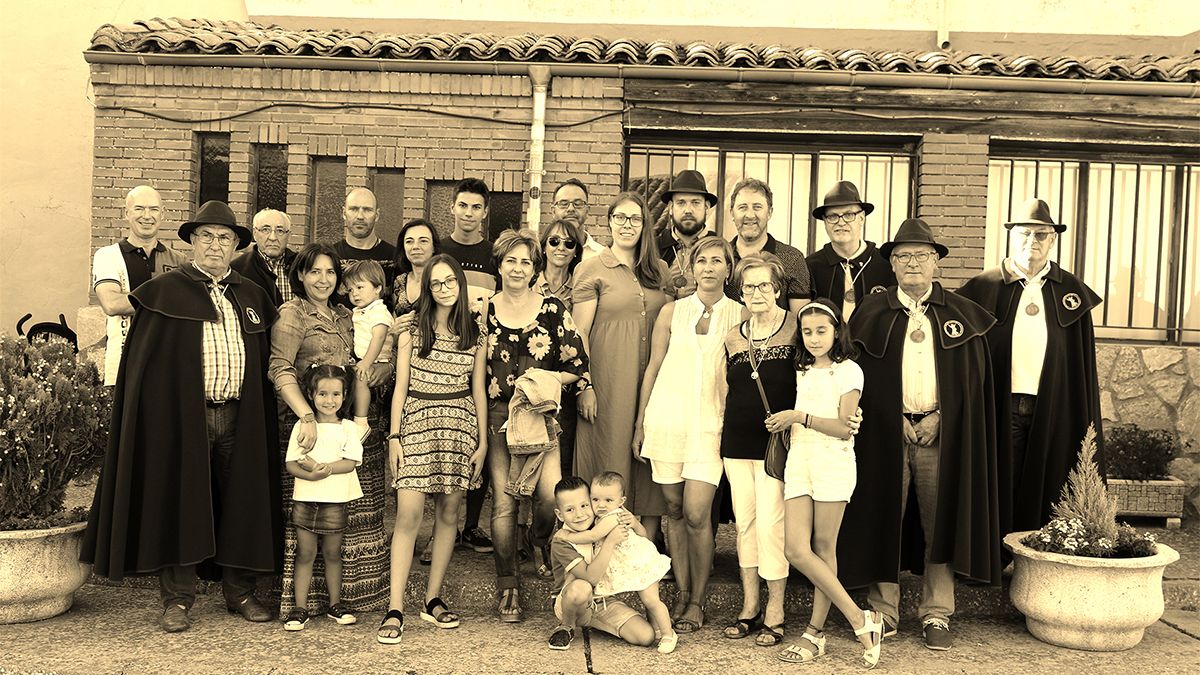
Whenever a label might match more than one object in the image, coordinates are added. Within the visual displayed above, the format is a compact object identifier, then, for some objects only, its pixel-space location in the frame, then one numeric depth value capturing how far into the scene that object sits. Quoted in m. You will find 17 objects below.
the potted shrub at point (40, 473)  5.48
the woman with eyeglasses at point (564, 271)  5.93
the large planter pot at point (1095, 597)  5.47
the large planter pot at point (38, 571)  5.46
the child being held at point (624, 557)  5.29
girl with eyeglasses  5.45
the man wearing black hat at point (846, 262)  6.03
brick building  8.87
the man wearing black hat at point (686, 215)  6.12
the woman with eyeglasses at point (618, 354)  5.81
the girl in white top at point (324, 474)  5.46
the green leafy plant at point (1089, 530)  5.57
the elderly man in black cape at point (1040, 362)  6.00
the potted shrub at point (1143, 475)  8.33
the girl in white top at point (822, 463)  5.21
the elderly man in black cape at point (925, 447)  5.55
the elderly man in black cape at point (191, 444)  5.46
